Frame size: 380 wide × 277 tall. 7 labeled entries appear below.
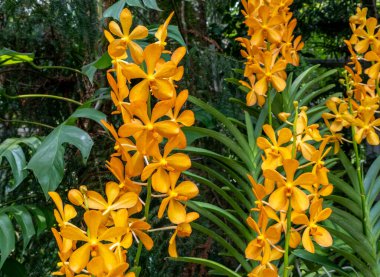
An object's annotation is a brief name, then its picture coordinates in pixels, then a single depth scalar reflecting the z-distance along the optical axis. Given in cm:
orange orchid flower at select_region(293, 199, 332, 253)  65
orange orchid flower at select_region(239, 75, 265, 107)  120
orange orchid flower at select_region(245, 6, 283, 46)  109
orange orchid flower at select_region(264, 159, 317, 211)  63
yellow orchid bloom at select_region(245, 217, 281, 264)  68
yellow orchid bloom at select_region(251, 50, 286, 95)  108
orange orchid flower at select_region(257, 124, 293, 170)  67
